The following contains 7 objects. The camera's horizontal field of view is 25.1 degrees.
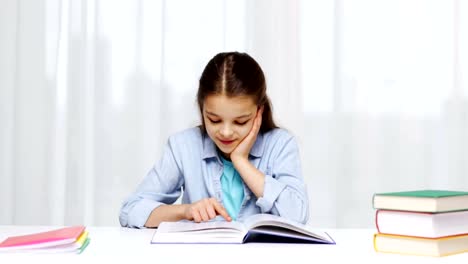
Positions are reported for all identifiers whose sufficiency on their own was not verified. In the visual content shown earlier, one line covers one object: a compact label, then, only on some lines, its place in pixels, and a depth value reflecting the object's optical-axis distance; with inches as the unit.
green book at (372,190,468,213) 80.4
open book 85.0
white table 78.0
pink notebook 81.0
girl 104.5
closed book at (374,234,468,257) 80.3
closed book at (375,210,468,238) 80.8
